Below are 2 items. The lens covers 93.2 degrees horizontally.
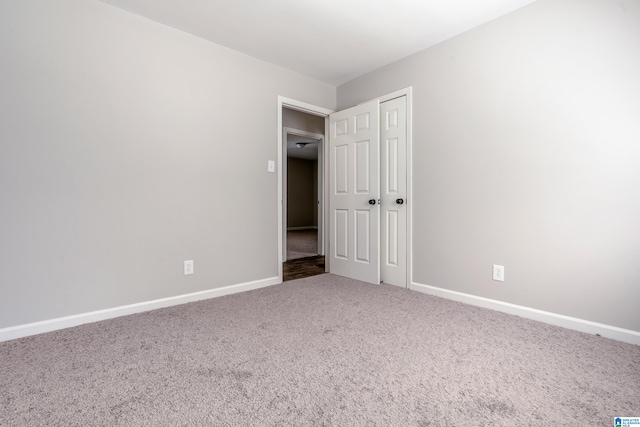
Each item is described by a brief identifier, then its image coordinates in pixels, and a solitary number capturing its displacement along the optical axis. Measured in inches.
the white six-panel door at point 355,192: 135.9
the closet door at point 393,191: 128.9
